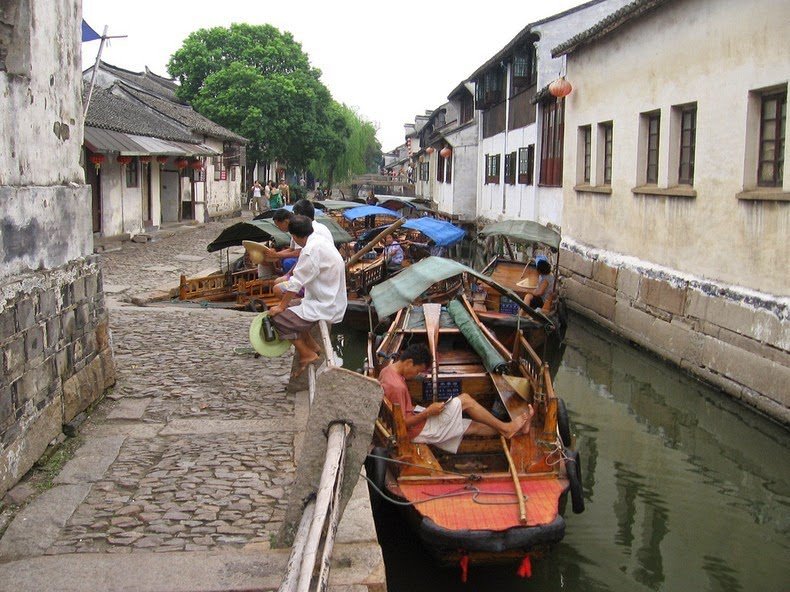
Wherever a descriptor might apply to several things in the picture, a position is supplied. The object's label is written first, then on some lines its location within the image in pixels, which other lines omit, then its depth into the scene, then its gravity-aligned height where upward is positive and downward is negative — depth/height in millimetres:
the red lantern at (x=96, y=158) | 17594 +922
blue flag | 8359 +1710
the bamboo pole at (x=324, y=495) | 2678 -1103
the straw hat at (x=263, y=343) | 7242 -1230
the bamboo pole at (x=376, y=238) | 12237 -501
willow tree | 48750 +3261
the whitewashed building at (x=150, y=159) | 19719 +1224
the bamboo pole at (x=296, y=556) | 2789 -1291
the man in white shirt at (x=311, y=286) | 6773 -684
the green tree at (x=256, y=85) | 36625 +5307
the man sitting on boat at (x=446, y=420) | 6047 -1581
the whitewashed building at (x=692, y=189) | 9523 +273
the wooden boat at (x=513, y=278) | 11922 -1248
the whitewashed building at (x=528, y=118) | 20406 +2461
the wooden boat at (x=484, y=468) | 5219 -1907
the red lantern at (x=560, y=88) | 16875 +2405
